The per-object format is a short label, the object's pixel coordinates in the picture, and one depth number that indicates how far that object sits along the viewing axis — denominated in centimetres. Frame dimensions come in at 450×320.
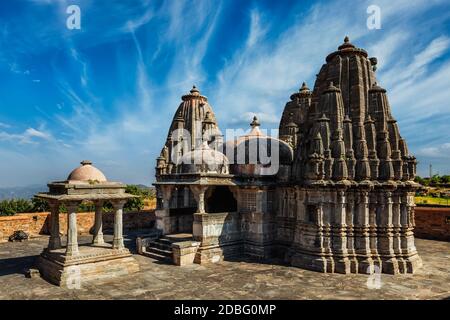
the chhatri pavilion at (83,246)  1318
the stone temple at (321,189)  1534
